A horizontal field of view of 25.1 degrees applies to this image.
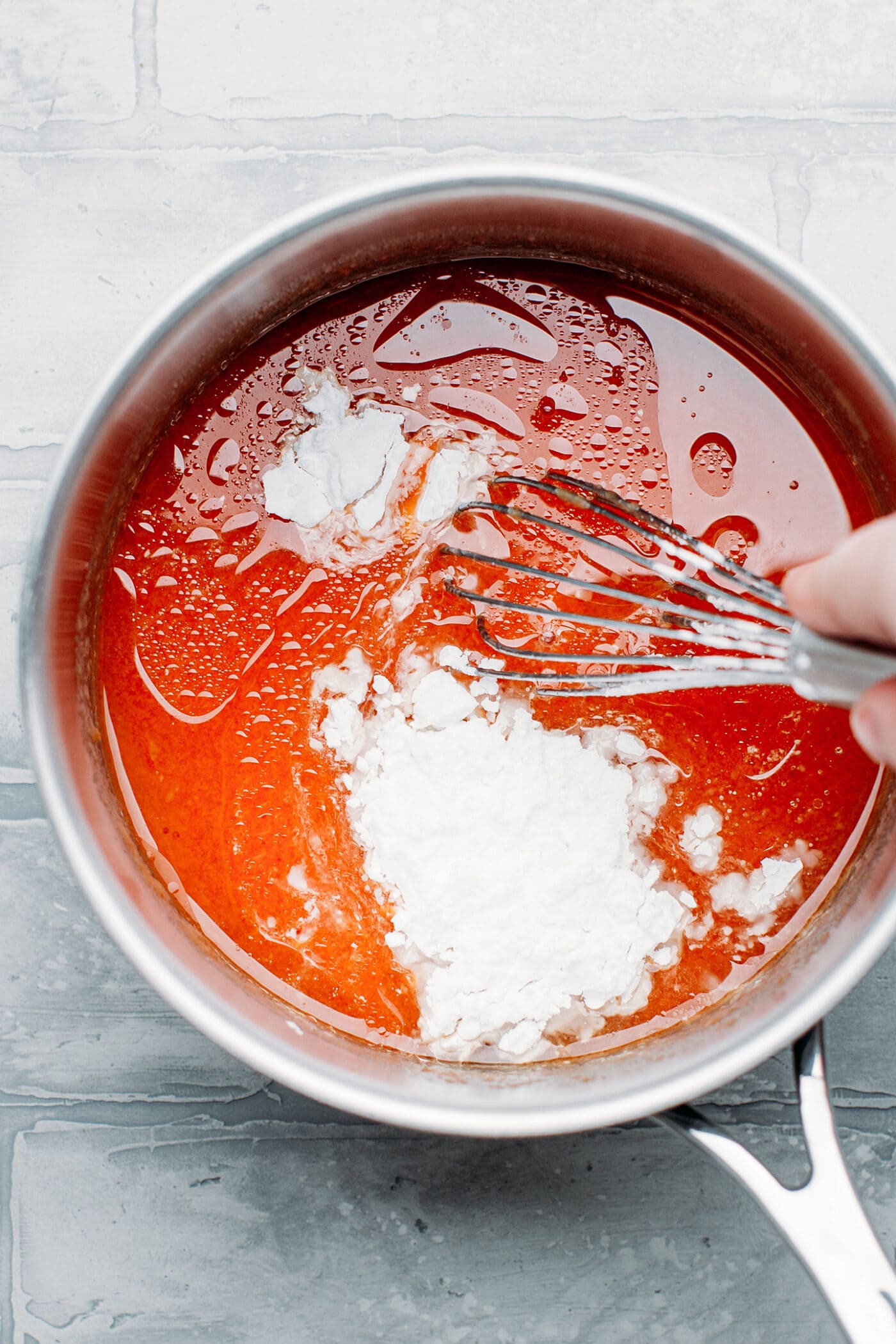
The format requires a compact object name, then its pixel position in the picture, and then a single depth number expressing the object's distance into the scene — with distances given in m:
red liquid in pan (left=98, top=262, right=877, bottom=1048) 0.46
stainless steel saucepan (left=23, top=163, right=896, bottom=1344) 0.43
